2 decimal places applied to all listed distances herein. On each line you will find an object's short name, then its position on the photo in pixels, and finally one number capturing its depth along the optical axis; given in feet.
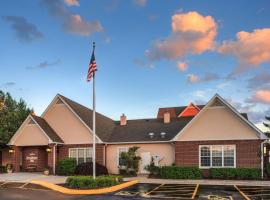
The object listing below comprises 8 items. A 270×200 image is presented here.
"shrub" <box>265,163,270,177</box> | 63.38
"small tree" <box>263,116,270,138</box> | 129.95
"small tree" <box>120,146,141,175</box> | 72.62
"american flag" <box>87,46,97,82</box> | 54.35
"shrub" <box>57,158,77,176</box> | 72.69
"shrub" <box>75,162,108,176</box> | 64.51
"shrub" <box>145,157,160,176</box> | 69.84
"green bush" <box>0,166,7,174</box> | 77.97
